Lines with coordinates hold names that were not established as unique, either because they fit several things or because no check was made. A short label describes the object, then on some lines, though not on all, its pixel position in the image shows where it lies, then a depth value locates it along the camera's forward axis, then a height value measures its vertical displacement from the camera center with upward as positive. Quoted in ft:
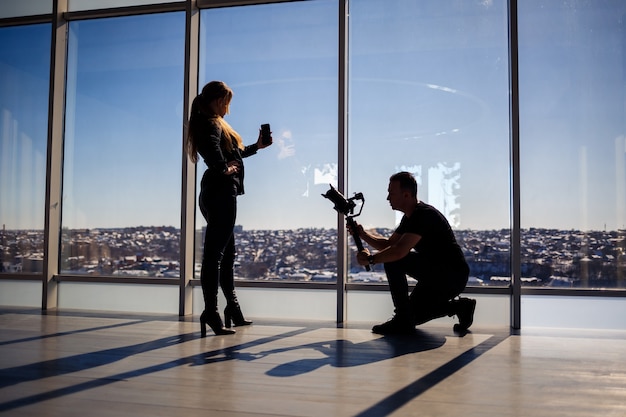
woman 10.45 +1.13
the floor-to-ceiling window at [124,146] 15.01 +2.52
